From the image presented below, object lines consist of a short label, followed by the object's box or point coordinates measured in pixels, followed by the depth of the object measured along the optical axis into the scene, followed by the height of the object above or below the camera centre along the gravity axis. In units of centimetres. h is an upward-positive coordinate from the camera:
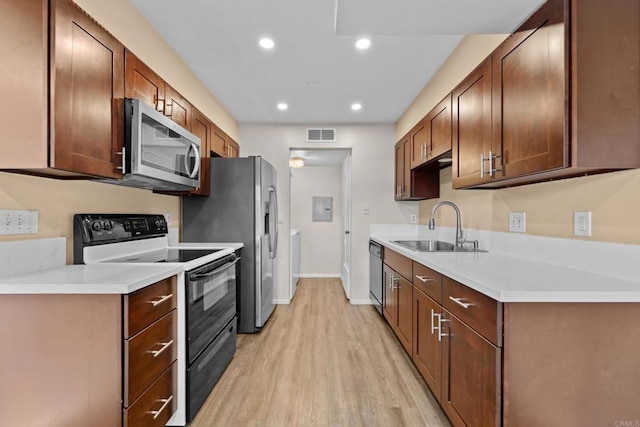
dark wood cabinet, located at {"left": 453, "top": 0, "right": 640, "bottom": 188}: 128 +52
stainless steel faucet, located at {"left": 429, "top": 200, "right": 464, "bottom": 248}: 277 -14
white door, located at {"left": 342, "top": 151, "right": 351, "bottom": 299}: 451 -21
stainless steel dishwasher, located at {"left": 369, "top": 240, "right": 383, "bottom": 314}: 372 -74
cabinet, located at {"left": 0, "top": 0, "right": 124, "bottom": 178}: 127 +51
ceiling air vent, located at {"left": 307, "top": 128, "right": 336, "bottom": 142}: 440 +106
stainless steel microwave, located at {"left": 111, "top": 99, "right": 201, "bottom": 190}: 170 +37
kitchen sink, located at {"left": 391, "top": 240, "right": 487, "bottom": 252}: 309 -31
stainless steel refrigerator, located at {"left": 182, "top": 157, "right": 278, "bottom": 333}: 322 -4
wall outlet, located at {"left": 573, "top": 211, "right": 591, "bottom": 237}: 157 -4
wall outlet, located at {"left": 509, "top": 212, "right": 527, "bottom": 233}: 206 -5
